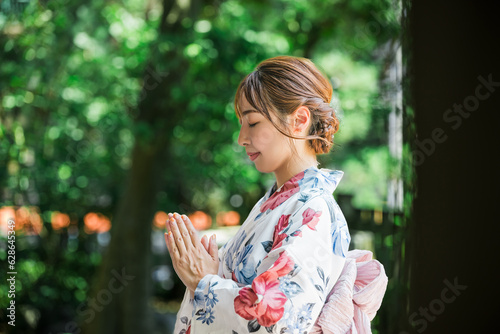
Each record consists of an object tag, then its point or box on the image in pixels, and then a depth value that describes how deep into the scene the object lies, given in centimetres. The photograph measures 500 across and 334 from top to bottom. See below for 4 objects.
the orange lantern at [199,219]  714
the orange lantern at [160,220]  635
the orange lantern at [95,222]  609
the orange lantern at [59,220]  567
